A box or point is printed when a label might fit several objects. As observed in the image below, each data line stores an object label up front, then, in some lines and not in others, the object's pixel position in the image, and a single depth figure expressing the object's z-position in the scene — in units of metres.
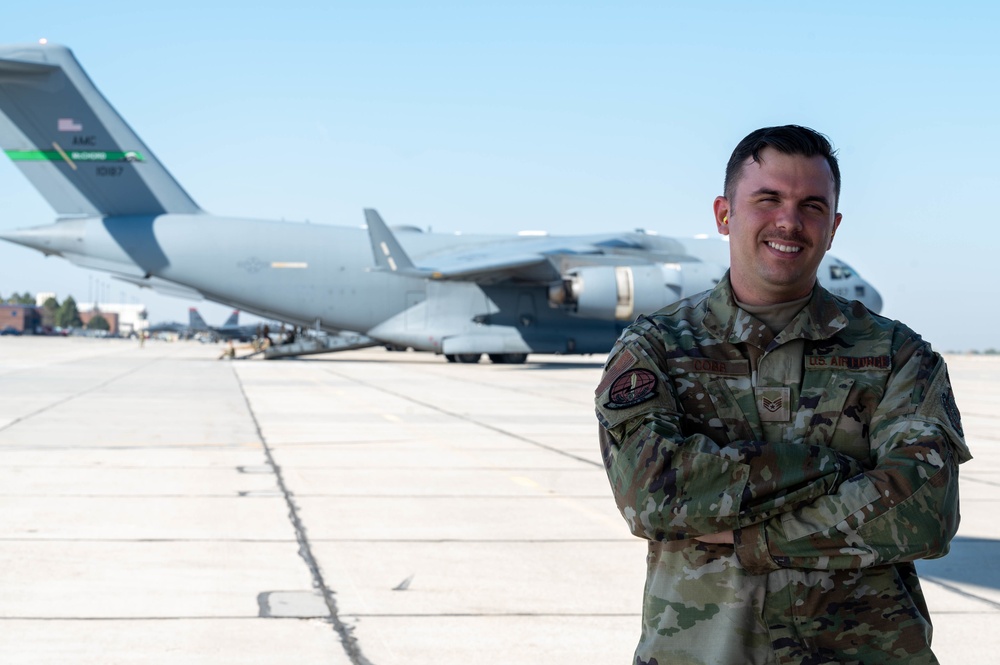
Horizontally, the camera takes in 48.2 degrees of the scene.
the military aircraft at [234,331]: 103.88
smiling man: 2.42
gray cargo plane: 30.45
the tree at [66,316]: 194.25
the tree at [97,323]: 191.25
